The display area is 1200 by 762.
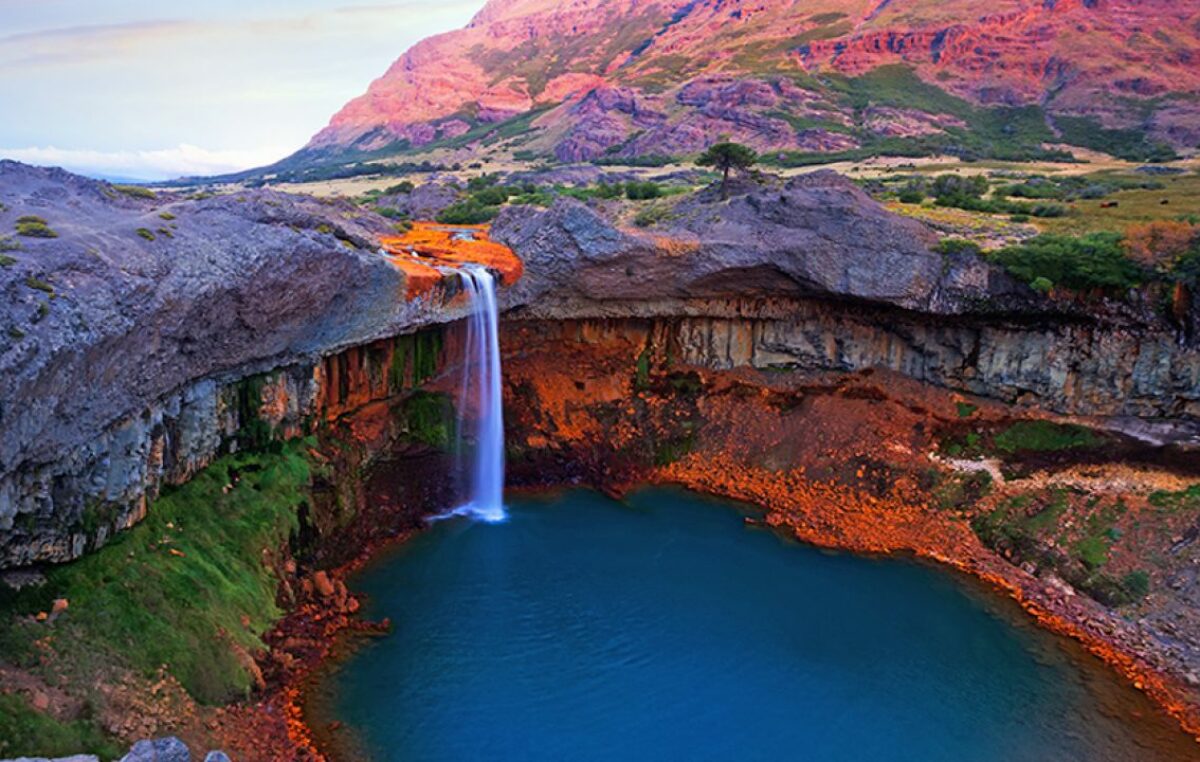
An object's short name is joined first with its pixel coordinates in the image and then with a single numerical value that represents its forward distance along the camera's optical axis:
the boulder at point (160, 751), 17.30
